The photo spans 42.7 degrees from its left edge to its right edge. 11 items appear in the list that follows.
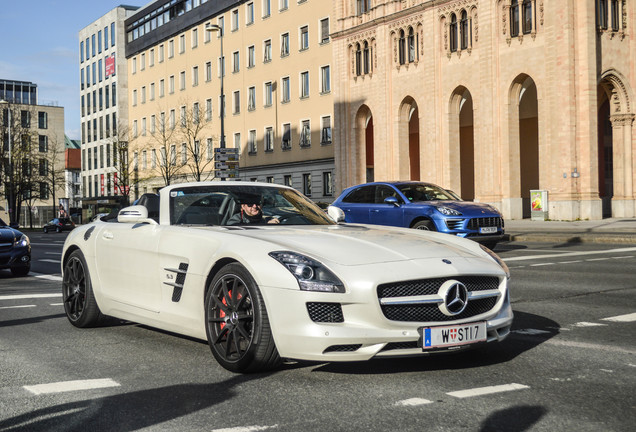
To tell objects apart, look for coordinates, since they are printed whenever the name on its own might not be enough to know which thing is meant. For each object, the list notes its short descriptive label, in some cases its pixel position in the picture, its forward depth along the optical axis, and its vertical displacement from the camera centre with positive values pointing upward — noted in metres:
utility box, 35.21 +0.14
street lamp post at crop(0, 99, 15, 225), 63.49 +2.68
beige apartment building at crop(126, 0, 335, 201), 53.34 +9.80
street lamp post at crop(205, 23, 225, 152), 38.74 +8.88
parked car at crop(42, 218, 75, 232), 65.75 -0.45
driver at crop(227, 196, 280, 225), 6.41 -0.01
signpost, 34.74 +2.30
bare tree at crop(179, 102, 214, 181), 63.74 +6.95
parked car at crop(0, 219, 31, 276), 14.53 -0.58
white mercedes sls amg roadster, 4.82 -0.44
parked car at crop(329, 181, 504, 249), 16.39 +0.02
